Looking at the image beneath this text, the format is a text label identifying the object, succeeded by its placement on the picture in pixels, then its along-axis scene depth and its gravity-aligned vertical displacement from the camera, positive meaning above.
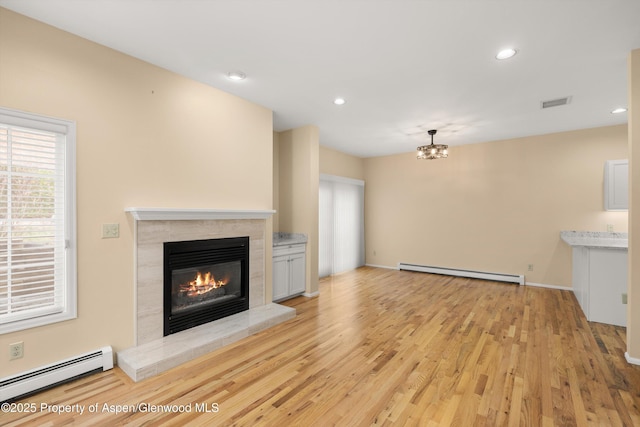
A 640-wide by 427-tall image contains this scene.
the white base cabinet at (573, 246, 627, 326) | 3.56 -0.91
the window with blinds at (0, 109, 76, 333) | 2.14 -0.07
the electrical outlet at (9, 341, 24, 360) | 2.15 -1.05
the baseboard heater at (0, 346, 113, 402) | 2.10 -1.29
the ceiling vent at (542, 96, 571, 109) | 3.74 +1.48
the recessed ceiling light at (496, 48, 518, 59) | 2.63 +1.49
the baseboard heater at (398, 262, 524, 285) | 5.62 -1.29
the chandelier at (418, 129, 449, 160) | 4.73 +1.02
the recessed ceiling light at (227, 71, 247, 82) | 3.08 +1.49
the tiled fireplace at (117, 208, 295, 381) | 2.59 -1.01
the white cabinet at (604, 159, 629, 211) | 4.49 +0.45
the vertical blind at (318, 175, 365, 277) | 6.34 -0.29
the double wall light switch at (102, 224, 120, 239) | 2.59 -0.18
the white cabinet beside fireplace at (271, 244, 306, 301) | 4.36 -0.93
